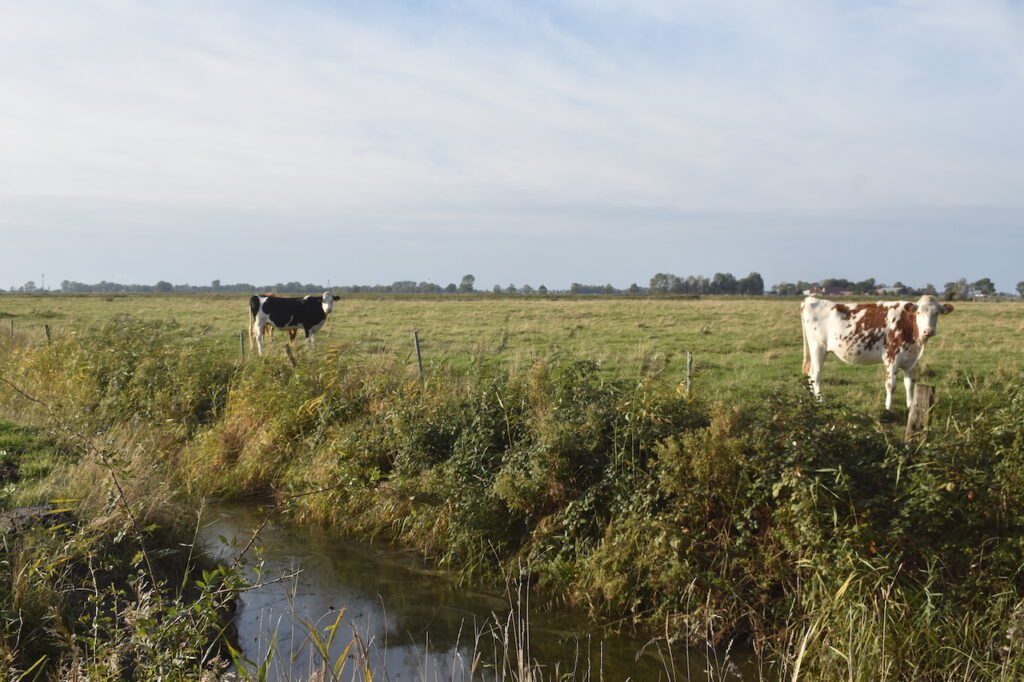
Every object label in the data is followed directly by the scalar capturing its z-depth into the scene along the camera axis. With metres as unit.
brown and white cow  12.98
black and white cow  20.64
